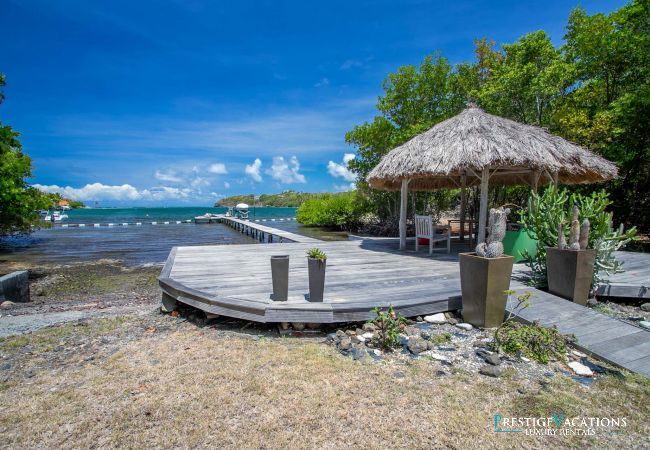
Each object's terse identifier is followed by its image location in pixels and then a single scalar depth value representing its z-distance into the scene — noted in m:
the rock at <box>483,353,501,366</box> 3.00
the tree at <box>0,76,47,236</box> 9.82
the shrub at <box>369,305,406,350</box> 3.37
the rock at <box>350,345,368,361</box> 3.23
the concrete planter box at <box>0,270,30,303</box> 6.05
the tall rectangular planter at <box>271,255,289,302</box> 3.88
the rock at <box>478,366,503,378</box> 2.84
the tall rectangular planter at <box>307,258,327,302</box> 3.82
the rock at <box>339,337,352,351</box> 3.41
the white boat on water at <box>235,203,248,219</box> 31.49
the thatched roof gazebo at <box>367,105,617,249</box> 6.45
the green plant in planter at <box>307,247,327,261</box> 3.77
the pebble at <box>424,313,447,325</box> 3.98
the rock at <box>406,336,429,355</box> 3.30
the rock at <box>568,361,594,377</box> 2.86
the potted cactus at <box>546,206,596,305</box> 4.16
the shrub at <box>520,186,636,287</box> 4.52
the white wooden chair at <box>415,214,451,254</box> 7.46
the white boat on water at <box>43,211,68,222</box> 32.76
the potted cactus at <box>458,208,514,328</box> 3.57
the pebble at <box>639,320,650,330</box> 3.88
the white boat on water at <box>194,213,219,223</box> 32.72
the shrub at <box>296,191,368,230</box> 20.92
